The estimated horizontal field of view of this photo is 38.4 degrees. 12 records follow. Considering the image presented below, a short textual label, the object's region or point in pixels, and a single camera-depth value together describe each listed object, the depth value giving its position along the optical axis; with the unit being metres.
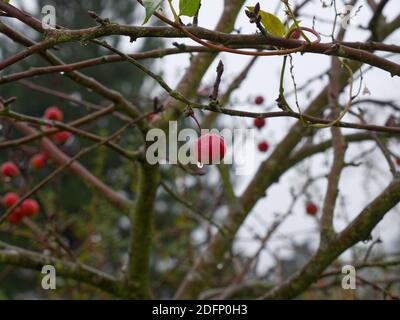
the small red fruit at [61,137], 2.08
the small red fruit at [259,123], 2.13
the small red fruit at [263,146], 2.54
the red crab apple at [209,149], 0.95
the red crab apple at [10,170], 2.10
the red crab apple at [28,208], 2.06
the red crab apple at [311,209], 2.48
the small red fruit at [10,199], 2.17
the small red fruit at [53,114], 2.36
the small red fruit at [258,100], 2.18
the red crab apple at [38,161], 2.27
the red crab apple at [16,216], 2.04
